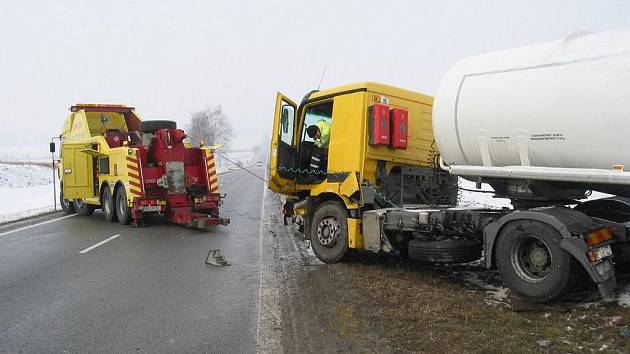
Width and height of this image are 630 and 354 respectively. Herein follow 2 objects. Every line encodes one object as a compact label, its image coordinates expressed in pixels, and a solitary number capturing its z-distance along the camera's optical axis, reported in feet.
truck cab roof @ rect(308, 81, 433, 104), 24.39
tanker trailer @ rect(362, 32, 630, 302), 15.55
